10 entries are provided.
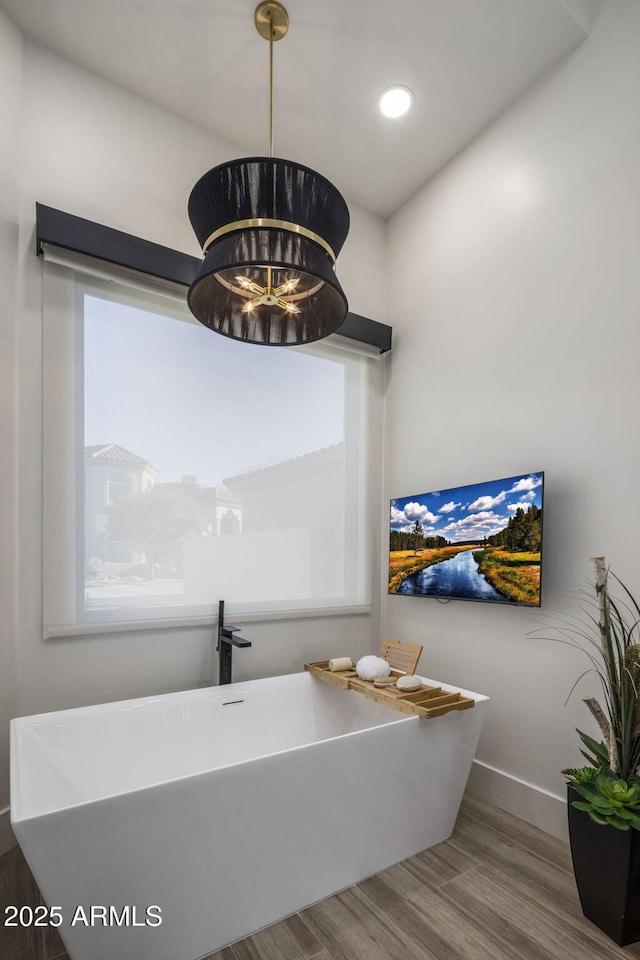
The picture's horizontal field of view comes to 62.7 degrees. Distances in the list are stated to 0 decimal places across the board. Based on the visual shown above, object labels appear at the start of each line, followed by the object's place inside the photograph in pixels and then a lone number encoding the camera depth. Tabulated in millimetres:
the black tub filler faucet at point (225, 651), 2387
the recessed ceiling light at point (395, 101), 2412
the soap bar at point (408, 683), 2133
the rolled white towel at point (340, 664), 2447
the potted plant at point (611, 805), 1523
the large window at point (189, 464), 2223
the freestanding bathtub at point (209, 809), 1269
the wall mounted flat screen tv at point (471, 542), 2139
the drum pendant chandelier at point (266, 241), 1450
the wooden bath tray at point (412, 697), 1916
